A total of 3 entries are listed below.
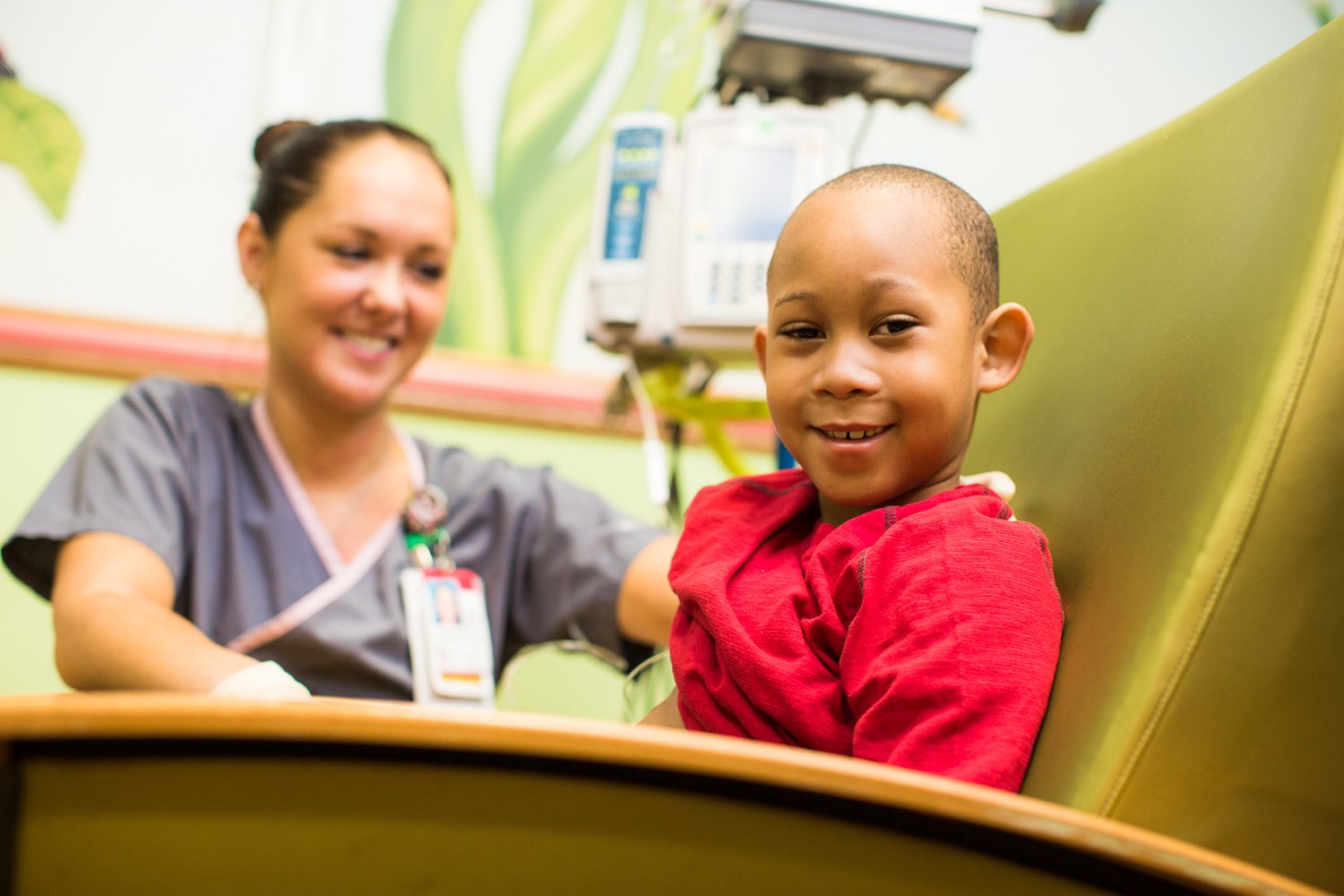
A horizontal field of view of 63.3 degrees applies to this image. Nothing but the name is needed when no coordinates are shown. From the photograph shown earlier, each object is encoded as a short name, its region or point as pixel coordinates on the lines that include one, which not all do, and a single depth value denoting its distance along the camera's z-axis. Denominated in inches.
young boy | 21.7
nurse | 45.9
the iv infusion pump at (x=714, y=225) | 50.9
